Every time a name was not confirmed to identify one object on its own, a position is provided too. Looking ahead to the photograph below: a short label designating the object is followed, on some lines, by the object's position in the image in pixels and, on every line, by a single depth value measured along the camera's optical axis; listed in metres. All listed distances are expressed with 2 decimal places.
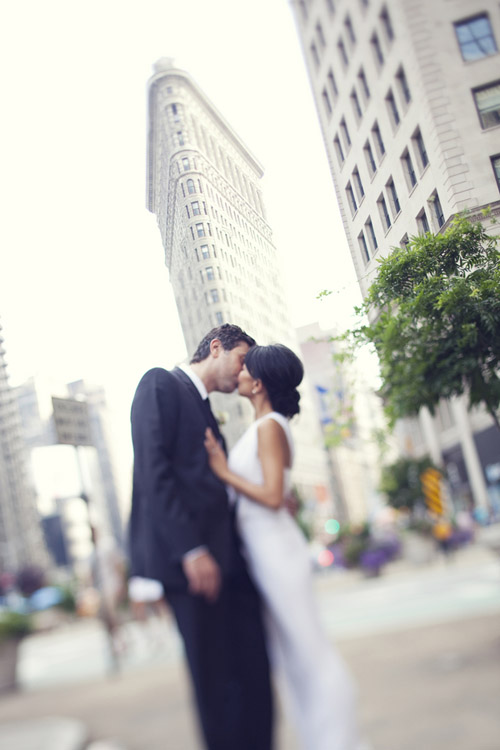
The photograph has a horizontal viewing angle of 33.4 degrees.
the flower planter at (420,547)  21.88
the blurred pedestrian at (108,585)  12.04
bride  2.93
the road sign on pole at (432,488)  23.62
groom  2.74
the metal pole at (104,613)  11.91
